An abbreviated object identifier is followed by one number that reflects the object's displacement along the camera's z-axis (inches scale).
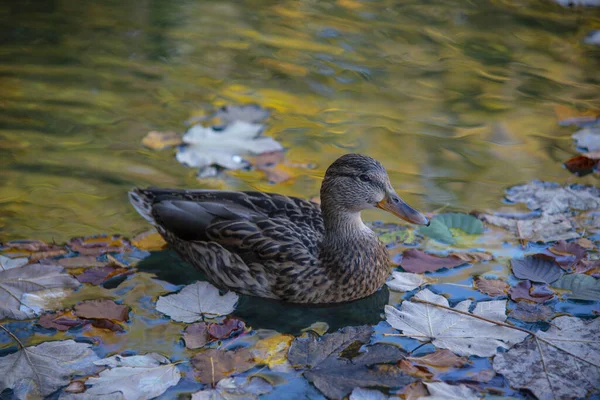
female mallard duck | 206.8
